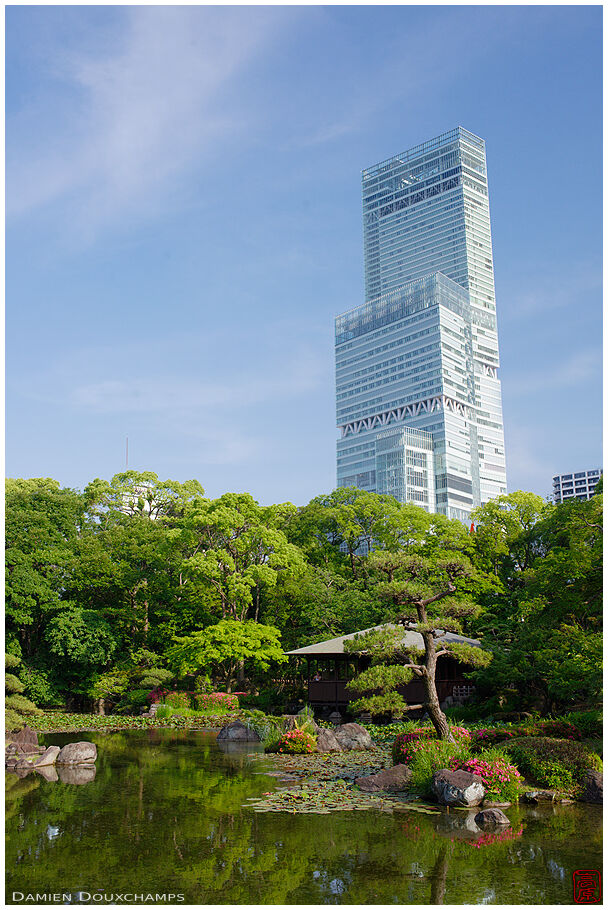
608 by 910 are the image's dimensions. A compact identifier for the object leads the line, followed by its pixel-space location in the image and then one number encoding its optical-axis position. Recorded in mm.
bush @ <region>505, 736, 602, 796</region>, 10625
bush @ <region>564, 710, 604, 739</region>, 12414
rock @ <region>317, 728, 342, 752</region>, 16031
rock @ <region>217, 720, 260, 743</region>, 18891
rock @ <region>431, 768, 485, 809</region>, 9867
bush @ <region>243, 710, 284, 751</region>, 17188
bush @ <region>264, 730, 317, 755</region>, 15859
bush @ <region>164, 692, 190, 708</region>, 25028
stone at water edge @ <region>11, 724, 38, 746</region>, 15445
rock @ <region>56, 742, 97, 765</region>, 14508
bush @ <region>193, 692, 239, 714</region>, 24922
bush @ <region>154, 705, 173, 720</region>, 23703
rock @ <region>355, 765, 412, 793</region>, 11078
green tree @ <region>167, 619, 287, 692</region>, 24859
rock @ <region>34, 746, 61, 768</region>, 14334
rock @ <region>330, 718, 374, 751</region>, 16484
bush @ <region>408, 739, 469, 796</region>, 10758
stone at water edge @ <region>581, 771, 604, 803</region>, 10172
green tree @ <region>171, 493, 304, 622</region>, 26391
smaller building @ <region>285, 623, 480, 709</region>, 21859
